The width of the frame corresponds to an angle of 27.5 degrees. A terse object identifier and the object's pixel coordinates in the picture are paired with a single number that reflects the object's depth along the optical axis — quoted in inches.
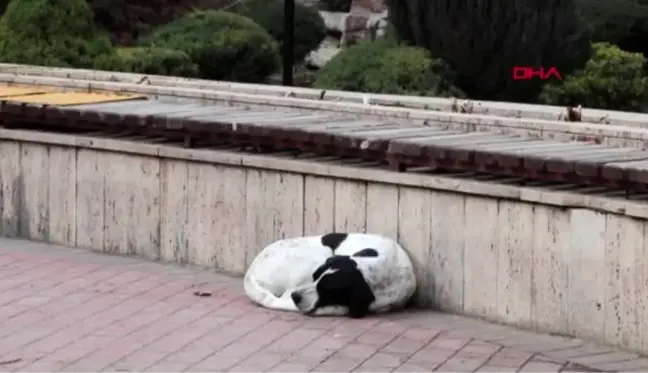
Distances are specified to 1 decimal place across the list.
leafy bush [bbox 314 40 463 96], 465.4
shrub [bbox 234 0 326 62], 705.6
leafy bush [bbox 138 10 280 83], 581.6
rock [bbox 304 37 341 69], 724.5
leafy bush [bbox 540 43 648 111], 517.7
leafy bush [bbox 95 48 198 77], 518.3
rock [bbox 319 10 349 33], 804.0
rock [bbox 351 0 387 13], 807.7
